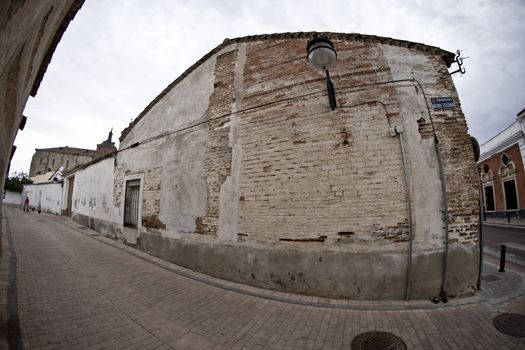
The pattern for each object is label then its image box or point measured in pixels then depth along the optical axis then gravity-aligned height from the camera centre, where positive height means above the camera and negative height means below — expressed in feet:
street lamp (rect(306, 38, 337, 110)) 13.57 +8.41
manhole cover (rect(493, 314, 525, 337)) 10.30 -5.54
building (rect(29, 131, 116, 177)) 159.12 +27.91
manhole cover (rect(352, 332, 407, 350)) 9.68 -5.87
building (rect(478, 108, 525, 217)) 54.03 +8.02
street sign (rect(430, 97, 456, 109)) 15.80 +6.51
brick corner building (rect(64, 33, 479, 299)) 14.42 +1.63
